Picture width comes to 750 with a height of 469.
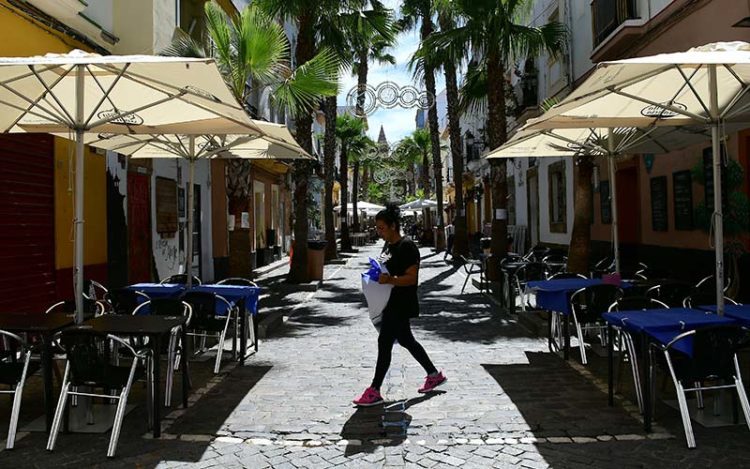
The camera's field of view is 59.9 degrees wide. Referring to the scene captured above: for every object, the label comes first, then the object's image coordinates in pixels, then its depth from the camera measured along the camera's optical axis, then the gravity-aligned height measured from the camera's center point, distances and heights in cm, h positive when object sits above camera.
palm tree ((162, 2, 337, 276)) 1045 +309
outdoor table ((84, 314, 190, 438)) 475 -60
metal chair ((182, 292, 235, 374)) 678 -72
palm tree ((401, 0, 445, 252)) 2258 +596
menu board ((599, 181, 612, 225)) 1515 +89
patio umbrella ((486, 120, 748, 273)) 779 +124
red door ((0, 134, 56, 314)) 822 +38
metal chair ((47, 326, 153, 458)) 463 -88
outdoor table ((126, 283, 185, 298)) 751 -49
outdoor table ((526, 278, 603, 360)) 710 -63
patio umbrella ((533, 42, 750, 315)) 459 +125
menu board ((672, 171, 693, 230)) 1098 +66
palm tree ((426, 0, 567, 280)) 1327 +413
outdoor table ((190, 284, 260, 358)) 715 -59
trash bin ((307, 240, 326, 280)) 1581 -41
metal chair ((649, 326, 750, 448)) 454 -87
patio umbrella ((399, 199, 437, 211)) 3222 +189
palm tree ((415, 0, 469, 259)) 2211 +324
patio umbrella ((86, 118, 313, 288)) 810 +134
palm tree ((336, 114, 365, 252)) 3284 +628
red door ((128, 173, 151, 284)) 1180 +39
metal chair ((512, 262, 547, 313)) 979 -50
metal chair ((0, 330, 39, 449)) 461 -90
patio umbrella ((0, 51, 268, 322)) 493 +137
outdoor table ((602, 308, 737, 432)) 470 -65
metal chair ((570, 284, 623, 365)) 686 -68
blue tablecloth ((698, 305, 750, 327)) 494 -61
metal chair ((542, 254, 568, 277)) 1157 -42
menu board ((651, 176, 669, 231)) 1214 +65
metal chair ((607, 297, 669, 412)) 525 -75
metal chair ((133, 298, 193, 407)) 626 -58
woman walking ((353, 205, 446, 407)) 557 -41
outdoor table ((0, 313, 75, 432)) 481 -60
